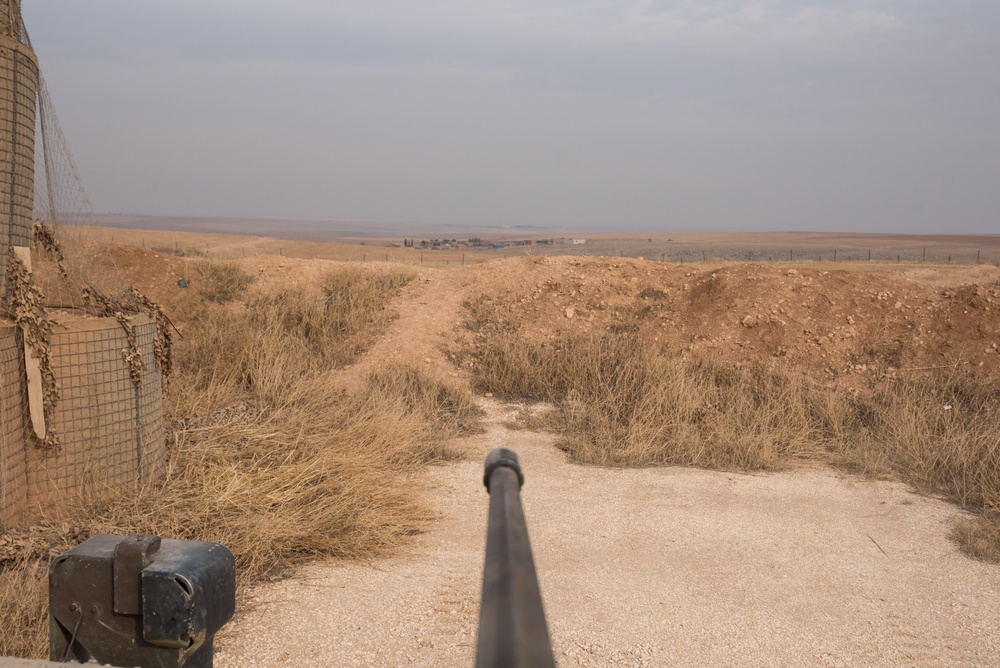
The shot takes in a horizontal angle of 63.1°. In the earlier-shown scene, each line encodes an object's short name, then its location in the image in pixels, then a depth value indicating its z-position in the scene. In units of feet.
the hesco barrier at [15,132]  14.69
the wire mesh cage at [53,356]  14.48
